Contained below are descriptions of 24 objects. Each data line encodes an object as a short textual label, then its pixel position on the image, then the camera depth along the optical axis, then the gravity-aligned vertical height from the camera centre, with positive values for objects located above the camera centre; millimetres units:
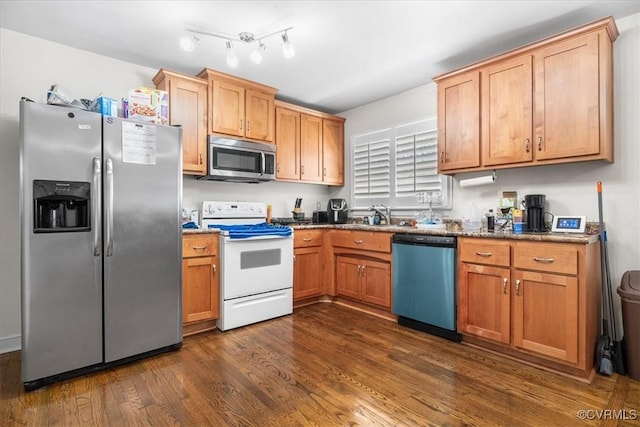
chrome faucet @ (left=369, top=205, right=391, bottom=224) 3963 +17
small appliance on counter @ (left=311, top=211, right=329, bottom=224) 4301 -60
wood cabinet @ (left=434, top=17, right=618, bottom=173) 2270 +855
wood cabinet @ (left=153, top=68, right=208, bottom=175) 3033 +978
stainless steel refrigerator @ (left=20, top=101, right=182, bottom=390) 2004 -189
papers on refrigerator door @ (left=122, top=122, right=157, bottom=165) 2320 +510
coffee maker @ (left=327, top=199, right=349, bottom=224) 4242 +19
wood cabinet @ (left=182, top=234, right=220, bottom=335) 2824 -625
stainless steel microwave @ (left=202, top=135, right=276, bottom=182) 3268 +561
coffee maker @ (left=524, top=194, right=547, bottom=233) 2596 +1
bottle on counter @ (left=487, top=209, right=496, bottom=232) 2871 -87
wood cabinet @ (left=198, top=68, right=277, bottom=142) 3277 +1135
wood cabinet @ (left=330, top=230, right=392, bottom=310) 3252 -572
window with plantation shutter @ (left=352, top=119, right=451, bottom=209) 3551 +549
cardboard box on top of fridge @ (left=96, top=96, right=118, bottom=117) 2316 +765
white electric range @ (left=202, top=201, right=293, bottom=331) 2984 -537
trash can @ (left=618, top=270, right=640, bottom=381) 2016 -697
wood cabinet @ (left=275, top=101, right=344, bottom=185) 3947 +872
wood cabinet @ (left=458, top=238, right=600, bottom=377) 2078 -614
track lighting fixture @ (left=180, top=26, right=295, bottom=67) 2389 +1406
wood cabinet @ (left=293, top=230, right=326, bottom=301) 3615 -596
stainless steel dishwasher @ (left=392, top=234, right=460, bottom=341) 2699 -626
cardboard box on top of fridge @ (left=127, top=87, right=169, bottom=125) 2475 +841
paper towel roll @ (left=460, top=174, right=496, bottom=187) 2951 +296
